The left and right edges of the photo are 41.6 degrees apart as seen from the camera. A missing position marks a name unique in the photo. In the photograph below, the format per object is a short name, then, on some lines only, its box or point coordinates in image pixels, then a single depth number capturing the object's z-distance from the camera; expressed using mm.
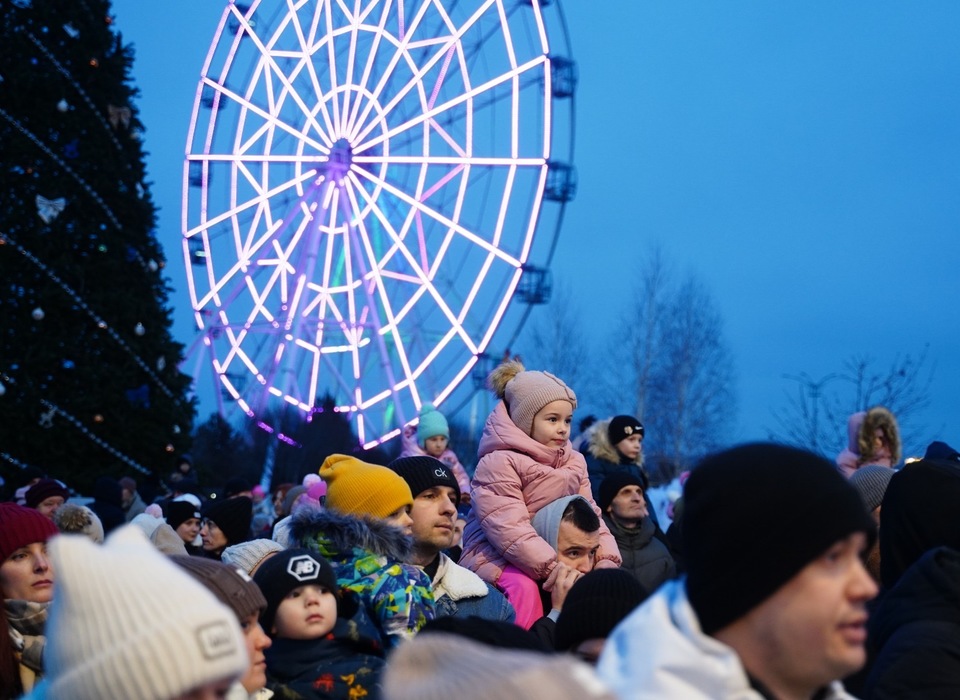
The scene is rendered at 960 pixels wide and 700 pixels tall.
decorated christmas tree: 15000
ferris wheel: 15539
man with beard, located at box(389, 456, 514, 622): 5016
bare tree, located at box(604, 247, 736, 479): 32750
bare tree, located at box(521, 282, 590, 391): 35750
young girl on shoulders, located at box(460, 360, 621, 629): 5520
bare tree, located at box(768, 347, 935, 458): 18172
